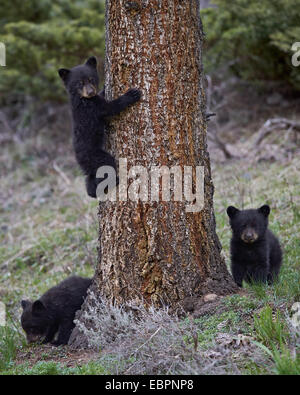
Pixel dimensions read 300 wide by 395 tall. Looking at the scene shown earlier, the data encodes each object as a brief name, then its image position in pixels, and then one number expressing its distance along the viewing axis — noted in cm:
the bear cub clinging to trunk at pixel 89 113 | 840
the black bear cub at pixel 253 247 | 1138
